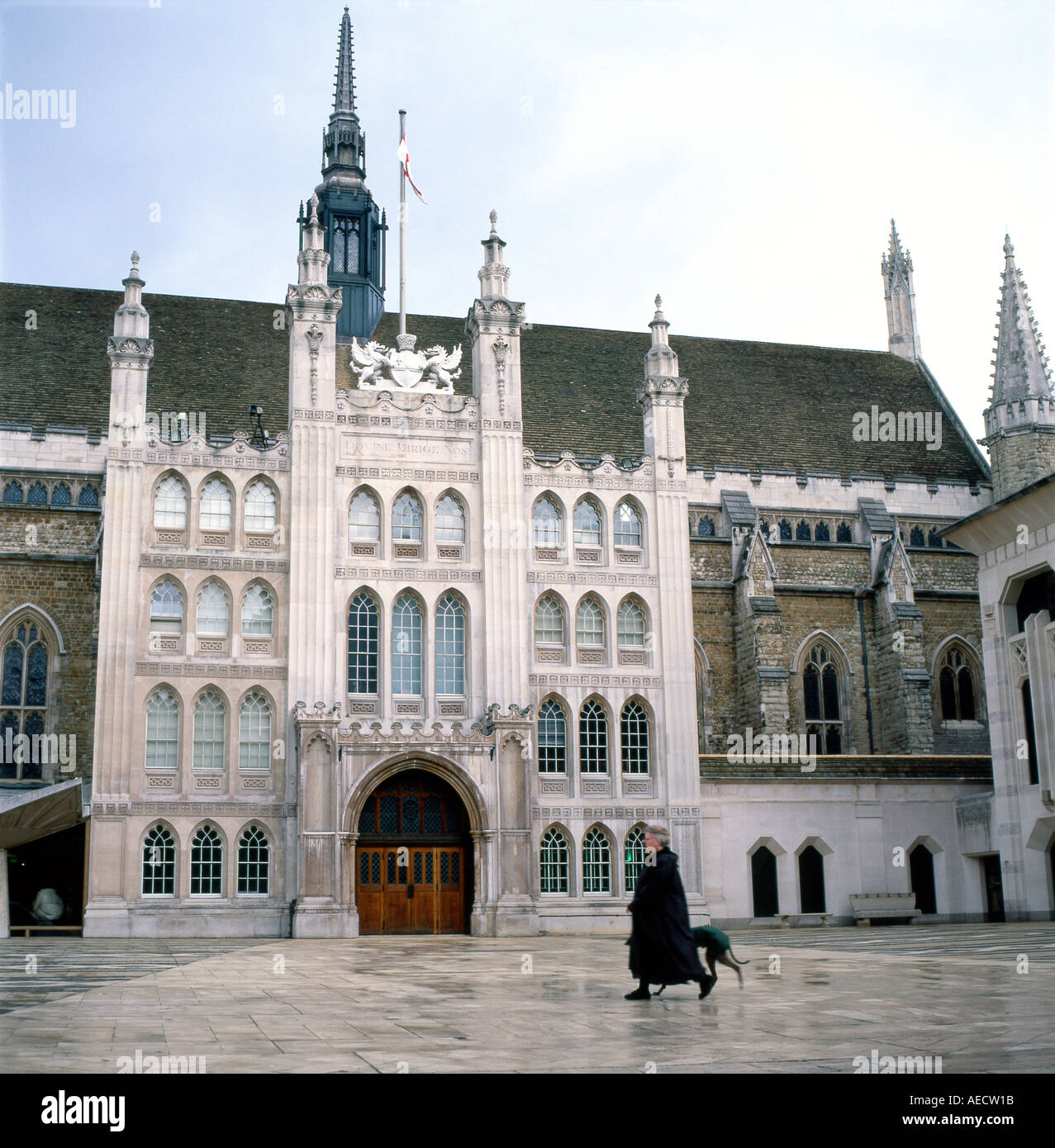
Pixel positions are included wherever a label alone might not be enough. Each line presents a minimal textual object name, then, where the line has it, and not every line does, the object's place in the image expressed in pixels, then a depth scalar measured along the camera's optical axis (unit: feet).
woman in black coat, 44.39
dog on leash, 47.83
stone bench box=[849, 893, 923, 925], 117.80
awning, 99.96
